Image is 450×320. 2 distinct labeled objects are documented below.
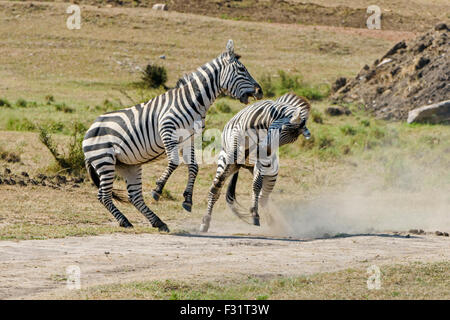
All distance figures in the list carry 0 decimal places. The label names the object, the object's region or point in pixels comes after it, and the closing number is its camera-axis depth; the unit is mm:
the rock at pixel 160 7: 47031
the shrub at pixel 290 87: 27578
